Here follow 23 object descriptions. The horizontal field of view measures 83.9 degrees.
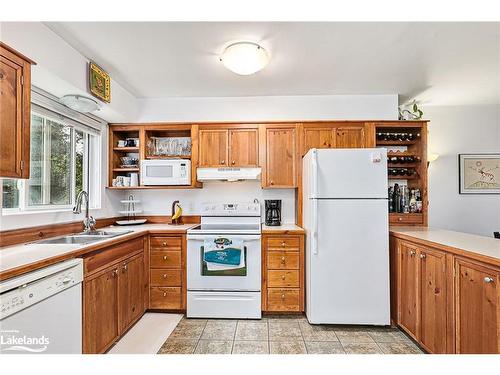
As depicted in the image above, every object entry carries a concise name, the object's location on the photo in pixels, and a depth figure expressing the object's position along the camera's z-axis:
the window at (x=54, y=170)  2.21
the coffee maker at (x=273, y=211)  3.40
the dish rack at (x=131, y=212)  3.39
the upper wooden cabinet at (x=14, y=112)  1.54
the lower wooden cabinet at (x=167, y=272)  2.90
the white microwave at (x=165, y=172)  3.27
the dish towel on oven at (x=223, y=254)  2.79
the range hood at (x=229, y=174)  3.20
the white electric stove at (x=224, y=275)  2.79
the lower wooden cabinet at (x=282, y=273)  2.83
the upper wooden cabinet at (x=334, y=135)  3.25
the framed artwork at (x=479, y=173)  3.83
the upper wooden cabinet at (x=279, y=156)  3.29
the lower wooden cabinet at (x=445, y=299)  1.50
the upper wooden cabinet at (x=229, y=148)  3.31
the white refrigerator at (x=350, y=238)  2.53
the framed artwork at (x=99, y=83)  2.41
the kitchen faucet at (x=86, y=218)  2.54
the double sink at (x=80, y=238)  2.25
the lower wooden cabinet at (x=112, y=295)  1.88
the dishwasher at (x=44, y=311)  1.29
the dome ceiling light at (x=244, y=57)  2.14
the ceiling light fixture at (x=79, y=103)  2.41
